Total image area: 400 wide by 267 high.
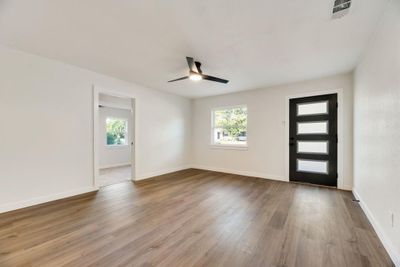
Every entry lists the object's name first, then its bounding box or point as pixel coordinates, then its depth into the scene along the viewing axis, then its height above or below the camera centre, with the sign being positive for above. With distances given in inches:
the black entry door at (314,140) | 157.3 -5.5
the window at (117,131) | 271.7 +3.3
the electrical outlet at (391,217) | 68.6 -32.7
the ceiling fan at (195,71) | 116.4 +41.9
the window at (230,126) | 213.9 +9.5
